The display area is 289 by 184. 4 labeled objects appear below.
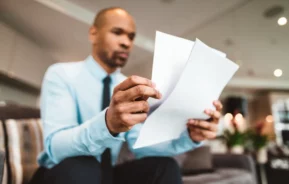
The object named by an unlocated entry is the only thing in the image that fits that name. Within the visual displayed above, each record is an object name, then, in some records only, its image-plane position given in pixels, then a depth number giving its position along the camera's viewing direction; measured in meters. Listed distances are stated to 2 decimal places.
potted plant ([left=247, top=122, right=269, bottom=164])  2.04
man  0.38
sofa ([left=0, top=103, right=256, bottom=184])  0.73
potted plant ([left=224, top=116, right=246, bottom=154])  2.21
